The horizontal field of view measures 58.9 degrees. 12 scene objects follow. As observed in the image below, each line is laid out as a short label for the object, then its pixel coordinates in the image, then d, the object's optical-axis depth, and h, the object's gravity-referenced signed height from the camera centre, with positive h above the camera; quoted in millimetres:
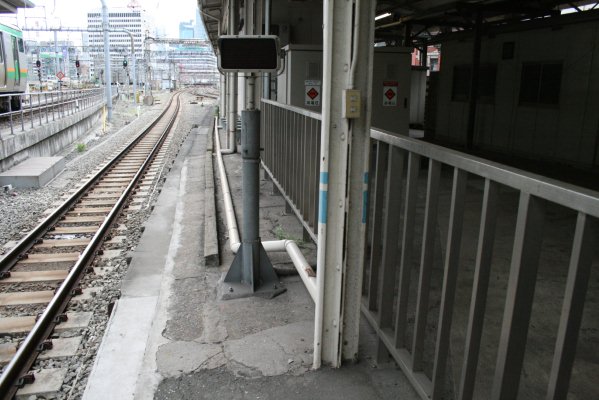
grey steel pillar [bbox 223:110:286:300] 4371 -1449
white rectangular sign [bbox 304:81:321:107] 8617 -204
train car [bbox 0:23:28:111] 17672 +301
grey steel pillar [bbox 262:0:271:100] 9852 -139
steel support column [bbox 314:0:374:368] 2900 -557
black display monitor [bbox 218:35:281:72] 3885 +171
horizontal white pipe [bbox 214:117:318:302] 4111 -1536
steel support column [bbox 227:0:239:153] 13602 -907
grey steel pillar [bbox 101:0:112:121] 26422 +465
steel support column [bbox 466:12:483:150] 11969 +102
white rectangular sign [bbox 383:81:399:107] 9391 -187
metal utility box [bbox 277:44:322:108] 8516 +76
